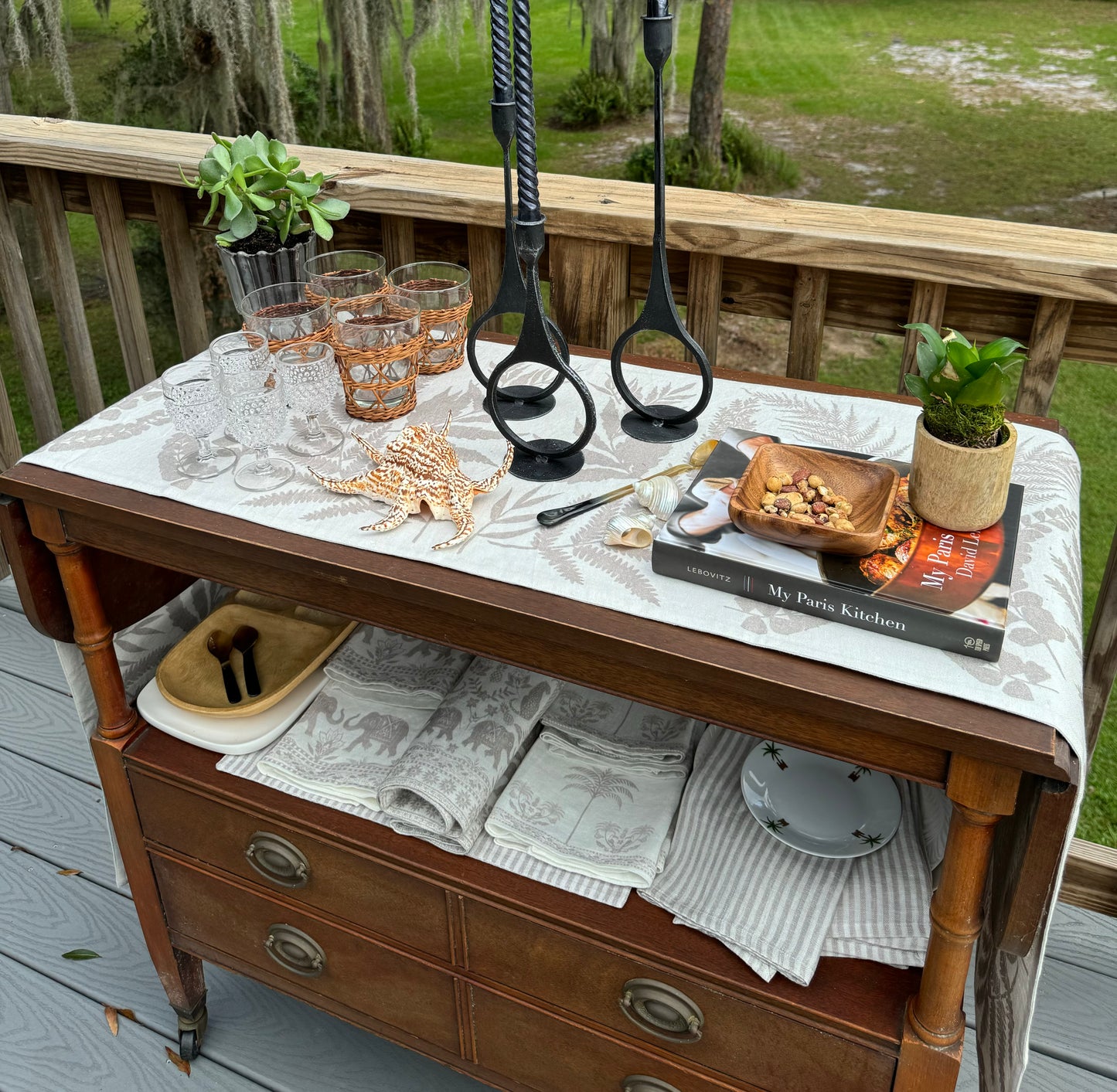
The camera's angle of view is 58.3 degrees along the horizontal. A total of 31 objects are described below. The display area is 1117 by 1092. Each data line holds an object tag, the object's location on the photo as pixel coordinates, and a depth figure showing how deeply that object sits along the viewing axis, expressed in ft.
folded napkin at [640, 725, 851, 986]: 3.21
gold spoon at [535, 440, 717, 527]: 3.29
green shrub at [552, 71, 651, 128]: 19.72
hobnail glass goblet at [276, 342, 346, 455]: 3.70
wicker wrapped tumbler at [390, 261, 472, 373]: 4.25
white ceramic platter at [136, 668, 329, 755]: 4.09
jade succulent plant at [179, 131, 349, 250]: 4.16
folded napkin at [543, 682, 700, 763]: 3.96
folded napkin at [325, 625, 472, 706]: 4.28
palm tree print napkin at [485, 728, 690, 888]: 3.52
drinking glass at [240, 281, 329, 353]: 3.95
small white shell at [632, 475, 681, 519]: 3.24
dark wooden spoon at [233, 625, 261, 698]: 4.33
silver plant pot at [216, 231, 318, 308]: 4.28
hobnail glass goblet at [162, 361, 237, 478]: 3.56
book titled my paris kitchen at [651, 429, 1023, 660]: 2.67
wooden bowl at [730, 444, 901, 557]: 2.83
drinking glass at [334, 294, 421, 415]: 3.87
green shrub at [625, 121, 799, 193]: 17.69
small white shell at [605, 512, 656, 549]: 3.14
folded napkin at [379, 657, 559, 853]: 3.63
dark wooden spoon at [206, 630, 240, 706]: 4.24
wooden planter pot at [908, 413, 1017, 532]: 2.88
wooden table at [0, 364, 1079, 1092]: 2.68
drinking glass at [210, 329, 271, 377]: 3.60
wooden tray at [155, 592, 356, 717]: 4.22
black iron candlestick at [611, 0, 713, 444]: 3.03
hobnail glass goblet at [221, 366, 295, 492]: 3.51
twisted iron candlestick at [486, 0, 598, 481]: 2.97
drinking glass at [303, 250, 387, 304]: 4.25
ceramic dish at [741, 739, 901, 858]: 3.60
